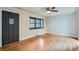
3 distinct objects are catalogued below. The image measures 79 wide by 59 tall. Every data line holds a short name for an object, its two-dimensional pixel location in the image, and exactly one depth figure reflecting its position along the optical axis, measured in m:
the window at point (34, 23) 1.91
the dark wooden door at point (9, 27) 1.97
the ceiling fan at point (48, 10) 1.66
